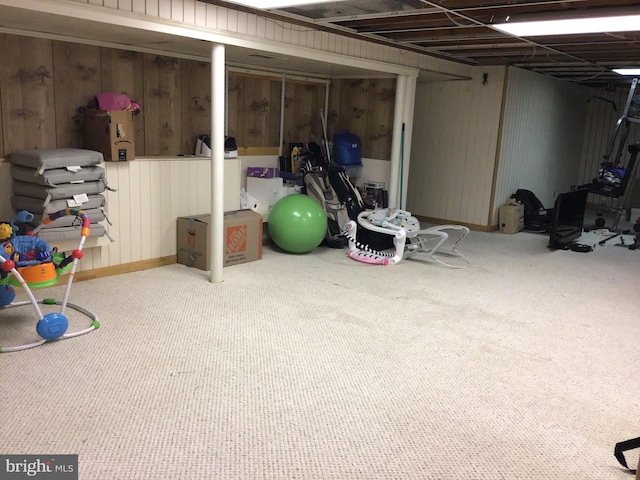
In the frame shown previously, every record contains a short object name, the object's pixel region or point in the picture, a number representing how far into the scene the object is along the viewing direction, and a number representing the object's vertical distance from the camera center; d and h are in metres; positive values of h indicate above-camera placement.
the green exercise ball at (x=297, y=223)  5.59 -1.04
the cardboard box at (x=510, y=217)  7.48 -1.17
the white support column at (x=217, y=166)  4.42 -0.42
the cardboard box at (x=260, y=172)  6.14 -0.61
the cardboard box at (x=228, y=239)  5.07 -1.14
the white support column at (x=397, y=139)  6.26 -0.20
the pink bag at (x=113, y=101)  4.66 +0.05
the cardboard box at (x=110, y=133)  4.48 -0.20
